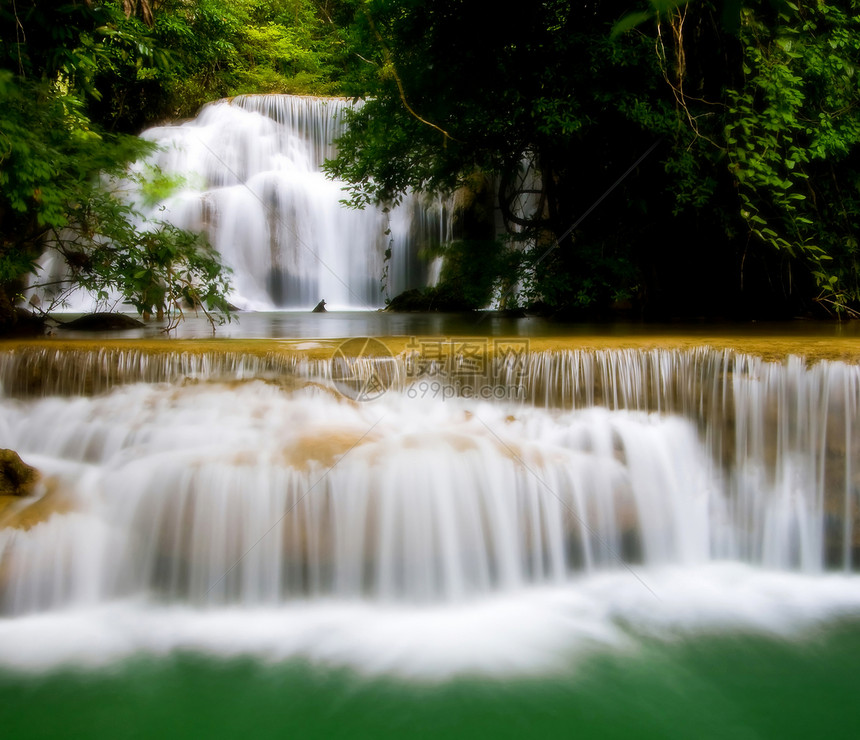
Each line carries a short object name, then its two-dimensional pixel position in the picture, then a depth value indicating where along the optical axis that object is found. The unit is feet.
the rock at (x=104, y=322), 23.21
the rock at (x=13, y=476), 12.36
